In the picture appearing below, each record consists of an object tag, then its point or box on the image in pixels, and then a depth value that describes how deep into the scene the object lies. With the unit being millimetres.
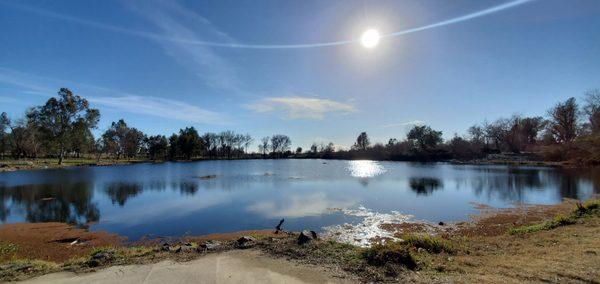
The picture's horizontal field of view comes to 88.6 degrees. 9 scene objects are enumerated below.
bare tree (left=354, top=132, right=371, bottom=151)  155250
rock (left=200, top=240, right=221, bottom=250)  9884
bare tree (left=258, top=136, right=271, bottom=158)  162250
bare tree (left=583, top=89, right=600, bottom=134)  41438
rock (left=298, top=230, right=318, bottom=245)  9890
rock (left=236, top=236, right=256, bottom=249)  9898
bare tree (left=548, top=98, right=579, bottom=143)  77750
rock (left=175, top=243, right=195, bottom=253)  9641
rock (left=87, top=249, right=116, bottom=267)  8266
